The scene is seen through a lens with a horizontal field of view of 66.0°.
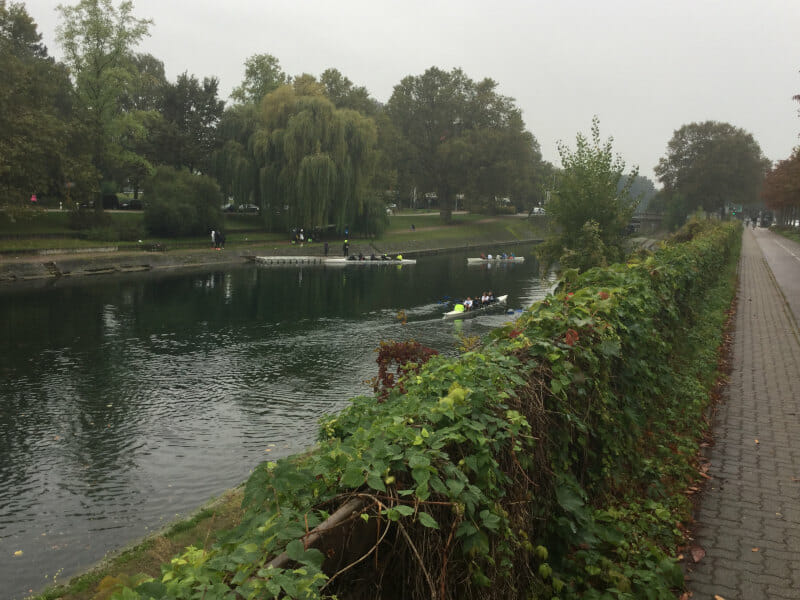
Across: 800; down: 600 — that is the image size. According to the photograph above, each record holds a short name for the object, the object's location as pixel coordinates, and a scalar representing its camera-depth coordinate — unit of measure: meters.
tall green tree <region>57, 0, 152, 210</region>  50.91
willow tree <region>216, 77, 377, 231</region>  54.25
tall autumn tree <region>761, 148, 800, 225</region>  51.09
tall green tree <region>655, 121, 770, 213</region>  89.75
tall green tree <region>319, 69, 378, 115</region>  76.56
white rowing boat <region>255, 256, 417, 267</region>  53.28
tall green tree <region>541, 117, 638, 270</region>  24.84
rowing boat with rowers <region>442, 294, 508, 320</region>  29.33
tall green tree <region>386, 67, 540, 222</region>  81.38
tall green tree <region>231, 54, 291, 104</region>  72.00
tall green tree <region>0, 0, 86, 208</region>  39.62
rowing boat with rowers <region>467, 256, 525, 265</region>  56.78
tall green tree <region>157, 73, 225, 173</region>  61.12
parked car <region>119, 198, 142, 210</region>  63.67
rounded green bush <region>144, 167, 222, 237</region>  52.25
